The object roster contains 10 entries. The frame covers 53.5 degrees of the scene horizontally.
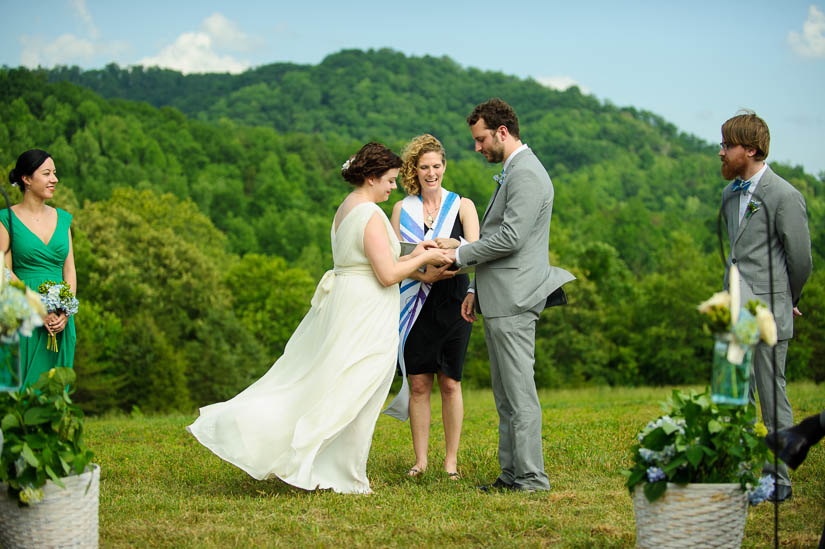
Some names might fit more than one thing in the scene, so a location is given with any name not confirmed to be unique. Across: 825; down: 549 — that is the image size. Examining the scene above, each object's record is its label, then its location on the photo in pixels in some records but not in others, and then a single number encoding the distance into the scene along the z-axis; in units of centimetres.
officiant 703
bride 625
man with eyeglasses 571
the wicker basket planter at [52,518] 433
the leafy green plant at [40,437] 423
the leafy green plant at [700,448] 424
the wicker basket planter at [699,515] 421
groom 623
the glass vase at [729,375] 406
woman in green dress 679
